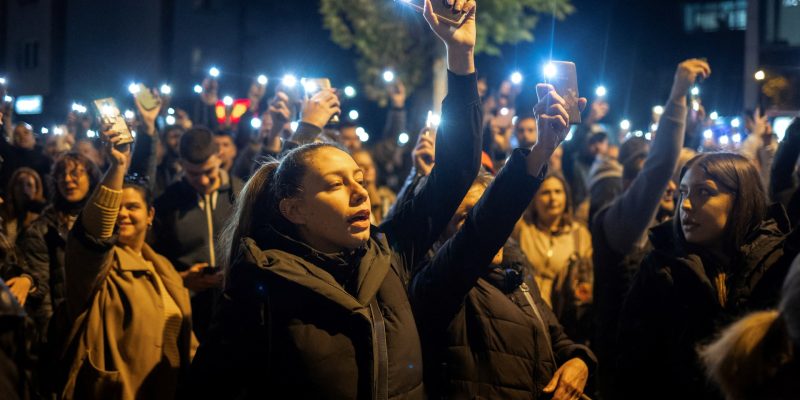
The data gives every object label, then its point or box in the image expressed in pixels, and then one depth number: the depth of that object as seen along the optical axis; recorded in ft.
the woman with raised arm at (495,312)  10.08
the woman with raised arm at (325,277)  9.12
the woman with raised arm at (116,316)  12.94
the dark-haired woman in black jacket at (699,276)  11.55
